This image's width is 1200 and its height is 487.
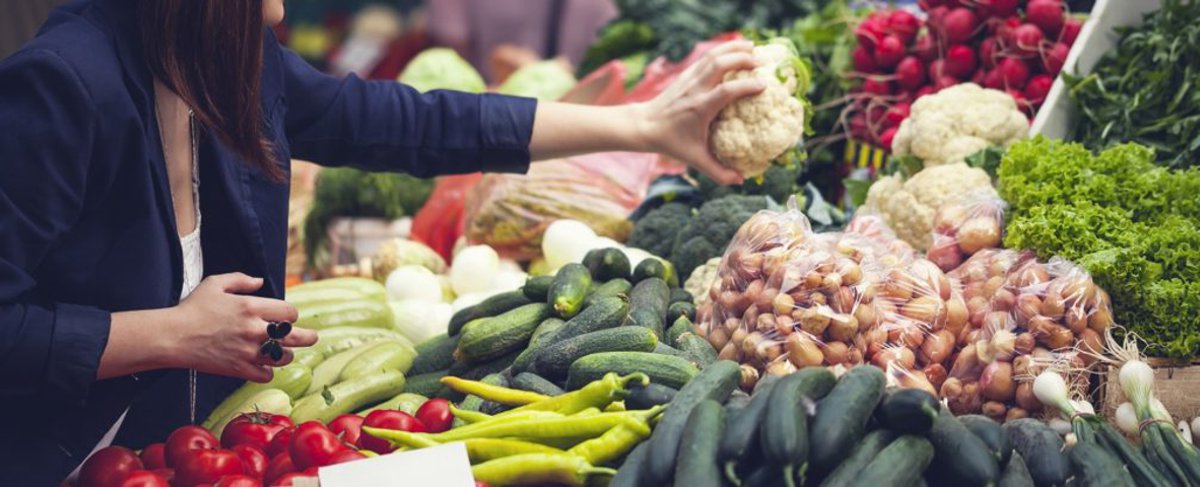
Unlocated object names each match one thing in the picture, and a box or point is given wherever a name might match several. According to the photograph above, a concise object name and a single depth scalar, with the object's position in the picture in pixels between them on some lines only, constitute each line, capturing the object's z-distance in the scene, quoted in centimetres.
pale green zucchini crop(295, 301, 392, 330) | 354
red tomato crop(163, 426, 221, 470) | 225
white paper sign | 198
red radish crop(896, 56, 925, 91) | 427
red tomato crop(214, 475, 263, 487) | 208
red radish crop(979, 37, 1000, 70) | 401
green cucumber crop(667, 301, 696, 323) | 288
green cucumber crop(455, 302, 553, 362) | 280
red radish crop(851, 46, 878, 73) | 445
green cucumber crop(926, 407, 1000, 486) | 187
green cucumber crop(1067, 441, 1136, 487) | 197
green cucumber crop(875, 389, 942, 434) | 190
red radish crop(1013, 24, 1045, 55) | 387
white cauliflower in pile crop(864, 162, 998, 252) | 329
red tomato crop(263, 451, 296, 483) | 222
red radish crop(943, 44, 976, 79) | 410
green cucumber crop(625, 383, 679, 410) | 214
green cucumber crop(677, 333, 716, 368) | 255
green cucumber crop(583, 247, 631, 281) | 310
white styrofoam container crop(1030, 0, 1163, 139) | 359
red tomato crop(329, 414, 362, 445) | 244
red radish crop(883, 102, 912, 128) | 424
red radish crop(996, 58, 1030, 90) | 392
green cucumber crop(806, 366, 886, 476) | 185
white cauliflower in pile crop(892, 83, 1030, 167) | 357
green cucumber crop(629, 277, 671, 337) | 272
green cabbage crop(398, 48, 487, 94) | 671
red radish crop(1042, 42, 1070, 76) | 383
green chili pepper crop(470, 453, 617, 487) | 202
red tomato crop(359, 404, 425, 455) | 238
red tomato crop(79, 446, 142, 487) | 216
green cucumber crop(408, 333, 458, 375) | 308
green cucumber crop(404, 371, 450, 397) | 299
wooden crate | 253
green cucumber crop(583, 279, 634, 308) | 285
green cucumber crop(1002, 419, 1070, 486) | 200
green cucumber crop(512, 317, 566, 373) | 260
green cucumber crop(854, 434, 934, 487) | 180
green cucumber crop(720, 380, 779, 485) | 184
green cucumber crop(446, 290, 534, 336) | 302
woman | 212
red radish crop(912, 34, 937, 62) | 425
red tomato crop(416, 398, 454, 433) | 244
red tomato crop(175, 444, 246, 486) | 216
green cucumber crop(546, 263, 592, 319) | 281
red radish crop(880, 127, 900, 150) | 418
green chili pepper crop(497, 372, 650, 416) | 217
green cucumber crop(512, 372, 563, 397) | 243
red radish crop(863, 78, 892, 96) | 440
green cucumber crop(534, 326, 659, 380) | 248
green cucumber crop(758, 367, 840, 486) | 179
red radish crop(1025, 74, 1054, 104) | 385
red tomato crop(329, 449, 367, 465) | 212
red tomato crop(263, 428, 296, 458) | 237
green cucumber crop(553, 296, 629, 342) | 265
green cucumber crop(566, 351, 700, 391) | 233
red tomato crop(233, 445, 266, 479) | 226
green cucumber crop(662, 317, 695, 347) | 272
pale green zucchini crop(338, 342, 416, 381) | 310
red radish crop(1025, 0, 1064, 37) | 388
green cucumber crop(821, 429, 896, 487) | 183
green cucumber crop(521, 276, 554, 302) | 299
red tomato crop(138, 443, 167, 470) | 234
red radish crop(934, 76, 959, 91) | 412
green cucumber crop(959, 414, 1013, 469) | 196
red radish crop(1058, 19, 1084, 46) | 382
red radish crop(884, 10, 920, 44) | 435
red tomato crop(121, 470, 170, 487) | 208
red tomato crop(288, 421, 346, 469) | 218
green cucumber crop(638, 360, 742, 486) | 188
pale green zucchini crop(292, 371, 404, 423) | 291
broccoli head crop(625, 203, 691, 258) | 395
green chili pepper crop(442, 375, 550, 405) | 238
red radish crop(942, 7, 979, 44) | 407
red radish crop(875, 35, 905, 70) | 432
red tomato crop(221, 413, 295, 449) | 242
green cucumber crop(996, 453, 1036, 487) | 191
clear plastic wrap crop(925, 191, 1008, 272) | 288
